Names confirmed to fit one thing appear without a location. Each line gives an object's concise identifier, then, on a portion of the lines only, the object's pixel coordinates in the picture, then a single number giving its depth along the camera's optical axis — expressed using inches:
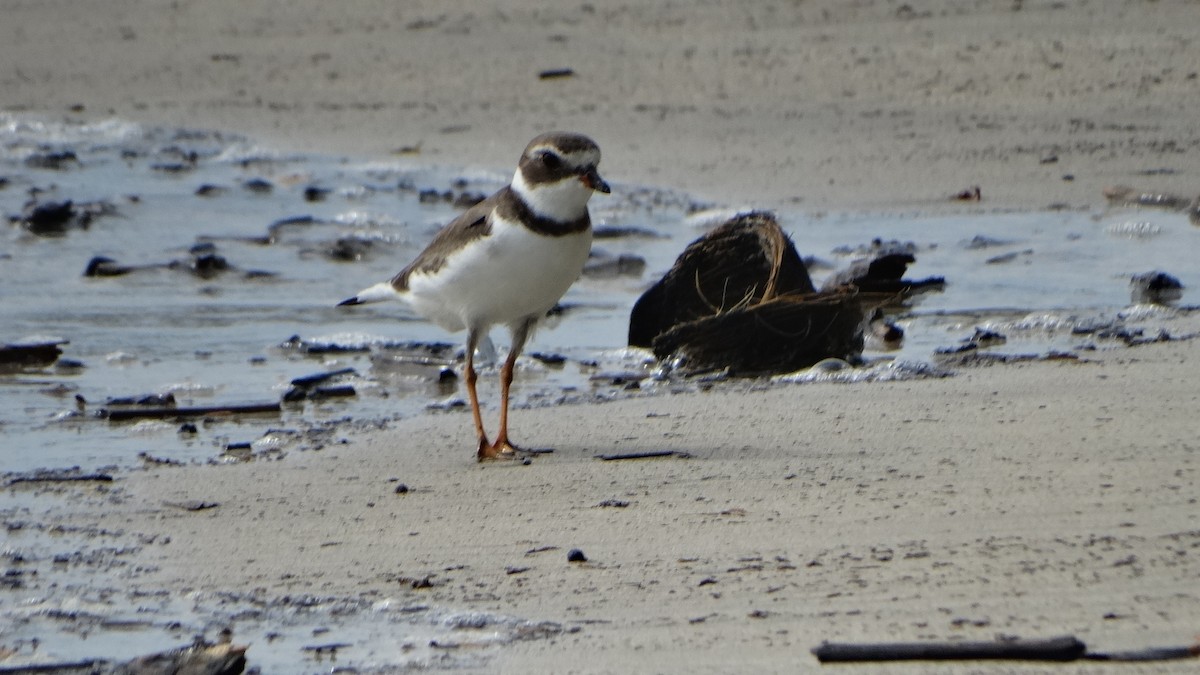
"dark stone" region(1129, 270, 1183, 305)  570.6
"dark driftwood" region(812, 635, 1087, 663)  227.1
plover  422.3
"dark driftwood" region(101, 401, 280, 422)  465.1
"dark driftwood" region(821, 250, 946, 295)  582.2
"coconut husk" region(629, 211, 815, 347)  510.9
